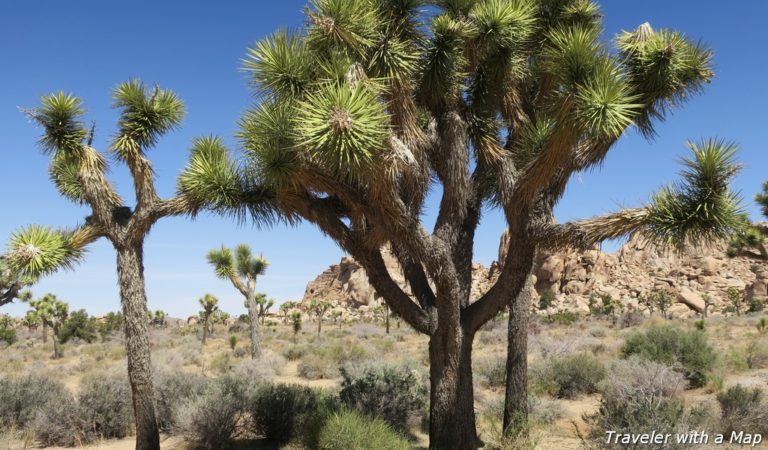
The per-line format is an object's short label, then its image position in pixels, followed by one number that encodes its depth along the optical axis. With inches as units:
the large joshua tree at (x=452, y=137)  237.1
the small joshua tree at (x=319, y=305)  1825.9
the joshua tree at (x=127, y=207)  325.7
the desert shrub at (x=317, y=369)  745.0
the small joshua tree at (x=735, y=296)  1840.6
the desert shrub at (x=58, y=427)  396.5
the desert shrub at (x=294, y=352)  952.1
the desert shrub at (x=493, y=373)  615.8
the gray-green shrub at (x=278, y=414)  380.2
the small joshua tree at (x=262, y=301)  1773.9
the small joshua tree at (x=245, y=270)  866.8
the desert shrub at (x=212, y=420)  365.2
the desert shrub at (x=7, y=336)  1386.6
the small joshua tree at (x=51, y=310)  1210.0
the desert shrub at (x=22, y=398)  419.5
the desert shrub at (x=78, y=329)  1370.6
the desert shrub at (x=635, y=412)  267.6
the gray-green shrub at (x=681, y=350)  545.0
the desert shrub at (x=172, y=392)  426.0
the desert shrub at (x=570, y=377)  550.6
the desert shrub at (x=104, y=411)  410.0
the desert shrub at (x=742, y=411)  344.8
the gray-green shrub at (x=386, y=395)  394.6
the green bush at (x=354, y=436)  277.4
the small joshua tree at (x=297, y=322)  1534.0
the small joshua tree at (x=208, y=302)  1420.2
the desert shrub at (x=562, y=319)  1632.6
